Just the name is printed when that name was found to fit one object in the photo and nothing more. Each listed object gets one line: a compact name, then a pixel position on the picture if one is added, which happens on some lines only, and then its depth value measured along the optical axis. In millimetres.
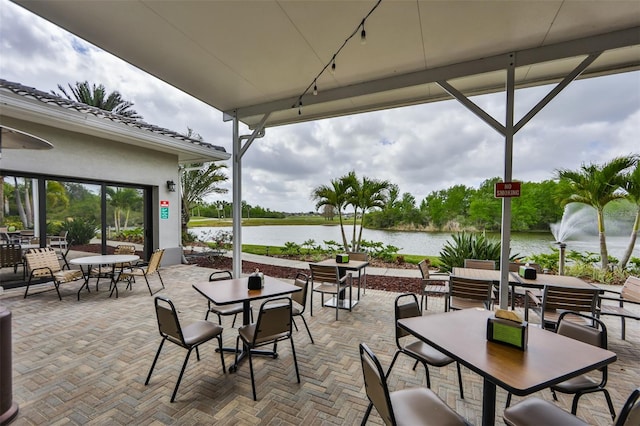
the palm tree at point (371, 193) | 7191
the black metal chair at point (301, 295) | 3047
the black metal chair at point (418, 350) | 2006
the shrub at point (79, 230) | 6151
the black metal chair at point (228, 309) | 2958
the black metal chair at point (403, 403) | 1275
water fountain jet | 6207
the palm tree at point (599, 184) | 5277
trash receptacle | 1934
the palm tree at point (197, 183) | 10375
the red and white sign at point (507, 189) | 3479
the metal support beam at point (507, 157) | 3522
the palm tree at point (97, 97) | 11117
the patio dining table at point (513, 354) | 1264
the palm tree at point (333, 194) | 7304
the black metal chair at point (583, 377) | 1698
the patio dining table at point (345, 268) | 4204
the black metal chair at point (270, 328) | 2244
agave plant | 5785
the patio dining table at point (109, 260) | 4825
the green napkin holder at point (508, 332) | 1549
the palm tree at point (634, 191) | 5199
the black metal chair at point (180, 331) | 2166
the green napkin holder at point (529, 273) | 3473
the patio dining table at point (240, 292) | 2529
